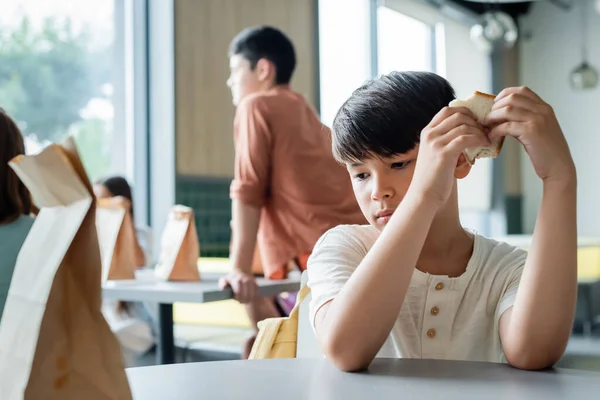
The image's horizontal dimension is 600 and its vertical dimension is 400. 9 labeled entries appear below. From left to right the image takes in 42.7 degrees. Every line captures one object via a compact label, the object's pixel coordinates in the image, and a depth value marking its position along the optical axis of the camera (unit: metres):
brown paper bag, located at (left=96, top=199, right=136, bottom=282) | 2.40
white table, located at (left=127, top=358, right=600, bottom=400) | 0.73
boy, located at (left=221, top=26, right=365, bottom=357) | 2.35
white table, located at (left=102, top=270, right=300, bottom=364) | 2.09
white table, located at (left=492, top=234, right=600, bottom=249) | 5.00
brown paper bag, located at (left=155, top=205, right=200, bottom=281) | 2.43
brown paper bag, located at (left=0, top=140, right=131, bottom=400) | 0.55
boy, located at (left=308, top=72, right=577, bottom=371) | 0.87
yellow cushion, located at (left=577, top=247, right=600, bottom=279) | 5.27
